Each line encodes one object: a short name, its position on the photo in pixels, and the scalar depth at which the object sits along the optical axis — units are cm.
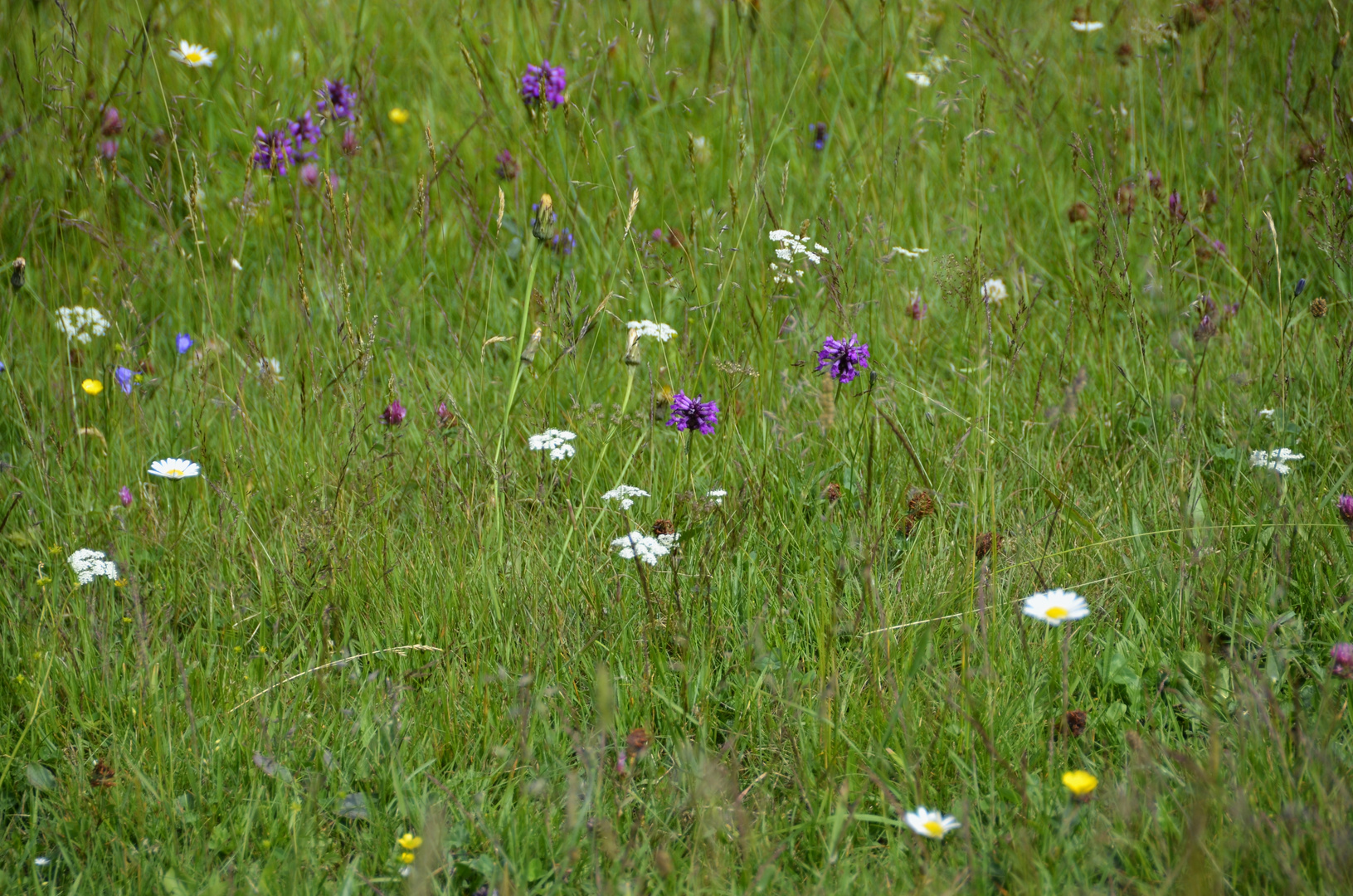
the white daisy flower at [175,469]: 745
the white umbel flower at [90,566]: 737
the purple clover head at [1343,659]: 718
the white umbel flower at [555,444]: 746
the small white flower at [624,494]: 740
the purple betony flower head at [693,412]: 746
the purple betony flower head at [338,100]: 802
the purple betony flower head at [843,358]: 749
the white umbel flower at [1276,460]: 737
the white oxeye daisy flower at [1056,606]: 714
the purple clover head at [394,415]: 760
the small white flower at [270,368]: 773
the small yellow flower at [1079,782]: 706
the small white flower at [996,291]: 791
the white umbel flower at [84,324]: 782
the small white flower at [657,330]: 752
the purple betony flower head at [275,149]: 789
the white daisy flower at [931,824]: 708
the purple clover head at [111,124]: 814
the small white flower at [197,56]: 814
